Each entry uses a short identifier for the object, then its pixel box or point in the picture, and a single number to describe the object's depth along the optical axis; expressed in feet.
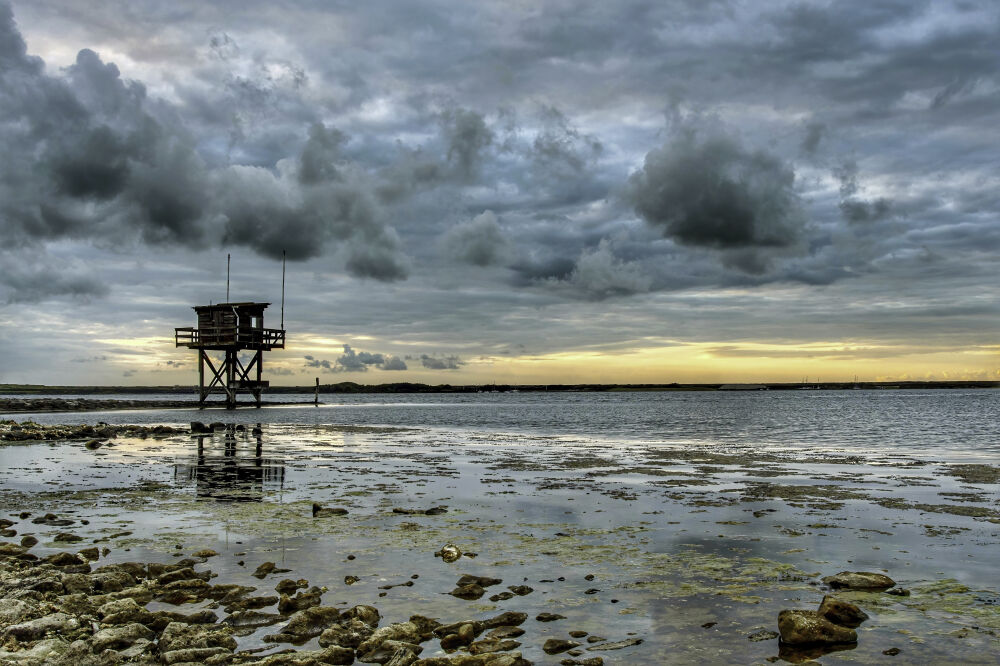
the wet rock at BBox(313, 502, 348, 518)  48.34
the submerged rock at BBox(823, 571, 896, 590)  30.81
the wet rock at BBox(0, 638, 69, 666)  22.31
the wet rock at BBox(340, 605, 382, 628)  26.48
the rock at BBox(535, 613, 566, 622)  27.18
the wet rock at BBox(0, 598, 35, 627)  25.23
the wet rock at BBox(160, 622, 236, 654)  23.71
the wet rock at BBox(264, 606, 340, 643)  25.16
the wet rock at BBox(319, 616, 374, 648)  24.23
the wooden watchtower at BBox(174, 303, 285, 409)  214.90
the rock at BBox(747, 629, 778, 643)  25.06
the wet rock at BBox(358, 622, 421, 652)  23.65
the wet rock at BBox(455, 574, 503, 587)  31.53
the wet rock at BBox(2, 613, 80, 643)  24.12
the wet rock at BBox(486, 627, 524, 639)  25.18
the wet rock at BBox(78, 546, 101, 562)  36.01
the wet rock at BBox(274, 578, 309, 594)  30.22
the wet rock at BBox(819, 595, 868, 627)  26.21
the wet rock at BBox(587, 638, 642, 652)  24.32
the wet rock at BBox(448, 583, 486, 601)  29.99
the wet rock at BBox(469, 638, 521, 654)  23.86
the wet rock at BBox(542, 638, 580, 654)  24.03
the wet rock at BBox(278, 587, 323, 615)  27.73
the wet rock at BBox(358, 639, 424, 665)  22.92
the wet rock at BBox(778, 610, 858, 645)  24.39
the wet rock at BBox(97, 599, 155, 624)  26.14
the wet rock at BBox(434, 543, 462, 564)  36.39
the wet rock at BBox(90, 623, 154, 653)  23.62
